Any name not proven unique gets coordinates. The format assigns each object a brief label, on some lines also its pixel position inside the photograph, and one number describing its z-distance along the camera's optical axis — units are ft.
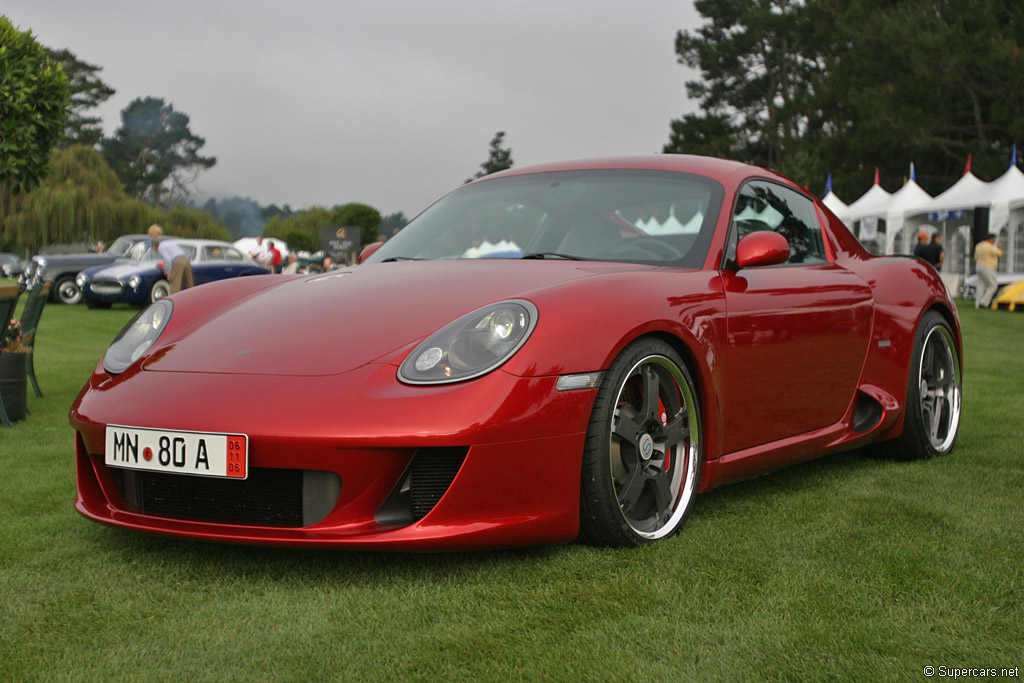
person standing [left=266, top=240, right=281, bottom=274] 101.71
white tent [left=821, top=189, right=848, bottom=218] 96.06
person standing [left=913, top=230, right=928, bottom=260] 65.05
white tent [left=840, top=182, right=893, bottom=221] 87.86
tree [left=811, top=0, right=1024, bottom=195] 129.39
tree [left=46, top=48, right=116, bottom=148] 236.02
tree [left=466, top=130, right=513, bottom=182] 318.24
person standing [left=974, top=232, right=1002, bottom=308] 64.03
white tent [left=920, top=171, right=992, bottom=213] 74.38
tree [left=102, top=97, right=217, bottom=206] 306.35
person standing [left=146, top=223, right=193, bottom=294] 50.44
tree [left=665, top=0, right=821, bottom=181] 186.60
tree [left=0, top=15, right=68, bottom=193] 26.32
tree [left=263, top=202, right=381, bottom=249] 204.44
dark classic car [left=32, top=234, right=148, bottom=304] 73.97
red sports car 8.61
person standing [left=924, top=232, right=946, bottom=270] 65.81
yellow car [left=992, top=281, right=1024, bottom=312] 62.85
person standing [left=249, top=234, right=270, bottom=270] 98.94
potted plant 18.56
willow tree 143.02
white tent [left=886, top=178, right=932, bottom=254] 84.07
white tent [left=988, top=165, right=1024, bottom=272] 71.20
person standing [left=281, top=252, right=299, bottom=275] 84.78
